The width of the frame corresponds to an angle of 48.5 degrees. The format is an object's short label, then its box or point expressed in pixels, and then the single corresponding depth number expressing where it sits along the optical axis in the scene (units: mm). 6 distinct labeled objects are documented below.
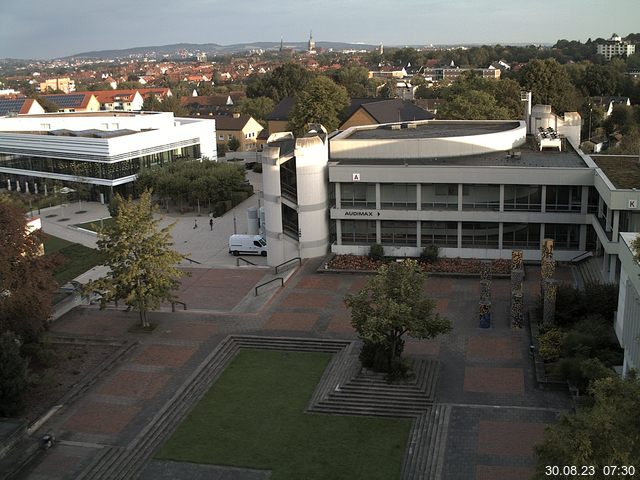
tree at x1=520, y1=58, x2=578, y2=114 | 81688
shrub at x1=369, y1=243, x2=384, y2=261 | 38938
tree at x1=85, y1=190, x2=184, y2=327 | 29703
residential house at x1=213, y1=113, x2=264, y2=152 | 94531
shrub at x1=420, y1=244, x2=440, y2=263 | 38000
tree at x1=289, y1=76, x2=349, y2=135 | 71062
